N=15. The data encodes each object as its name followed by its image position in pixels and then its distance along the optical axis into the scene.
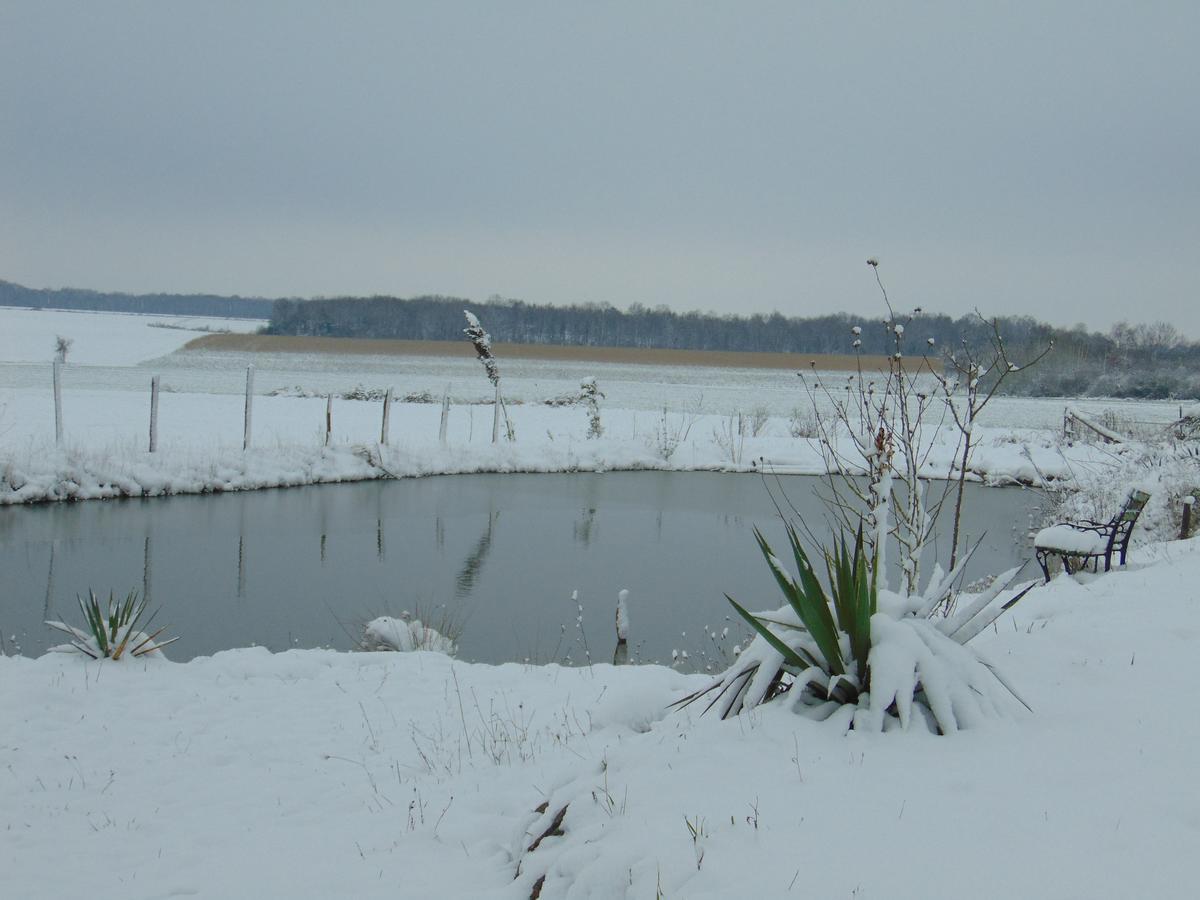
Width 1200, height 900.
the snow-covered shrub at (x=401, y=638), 9.33
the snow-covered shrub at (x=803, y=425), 30.84
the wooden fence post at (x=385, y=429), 23.44
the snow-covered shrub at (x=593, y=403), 27.22
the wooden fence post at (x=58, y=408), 19.14
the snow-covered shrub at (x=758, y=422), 31.20
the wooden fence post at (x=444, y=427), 25.20
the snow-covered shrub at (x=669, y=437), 26.94
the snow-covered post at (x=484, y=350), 26.97
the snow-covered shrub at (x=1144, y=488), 12.70
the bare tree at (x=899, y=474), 6.55
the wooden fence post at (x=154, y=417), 19.98
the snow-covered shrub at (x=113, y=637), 8.09
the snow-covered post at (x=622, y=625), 9.98
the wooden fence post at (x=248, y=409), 20.94
